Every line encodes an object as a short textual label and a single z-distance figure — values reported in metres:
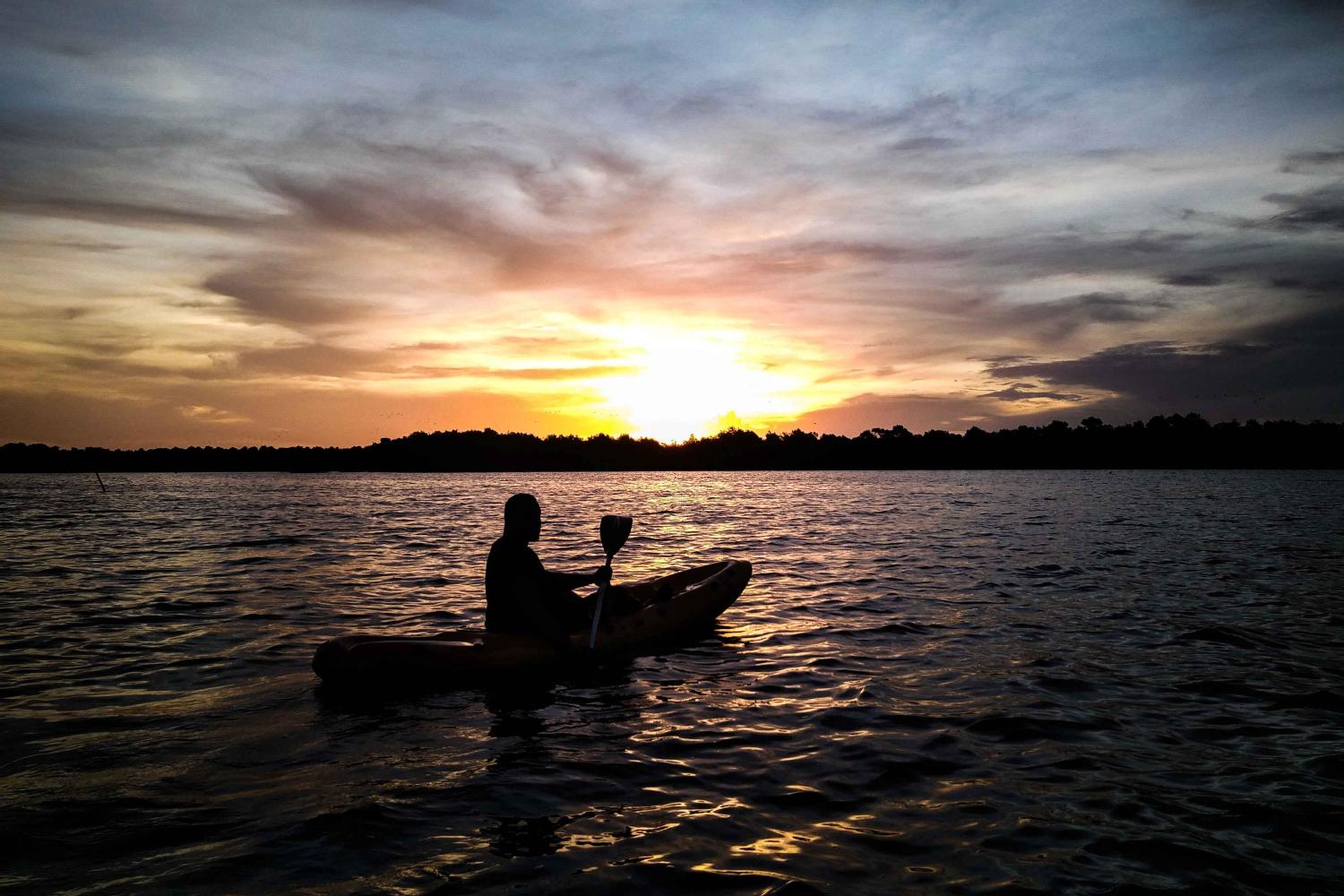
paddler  8.31
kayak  7.75
